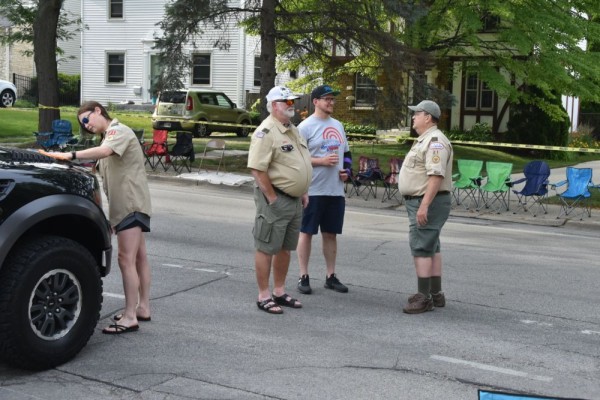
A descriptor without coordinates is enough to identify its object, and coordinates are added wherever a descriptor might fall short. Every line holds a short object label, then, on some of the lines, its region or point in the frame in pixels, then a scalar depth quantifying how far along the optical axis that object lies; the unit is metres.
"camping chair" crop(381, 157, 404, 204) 17.22
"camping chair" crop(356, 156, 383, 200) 17.27
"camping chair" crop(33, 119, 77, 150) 21.03
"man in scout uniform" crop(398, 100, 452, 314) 7.45
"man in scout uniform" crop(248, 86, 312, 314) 7.27
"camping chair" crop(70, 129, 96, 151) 20.62
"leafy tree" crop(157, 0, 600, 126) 19.41
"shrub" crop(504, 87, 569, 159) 27.02
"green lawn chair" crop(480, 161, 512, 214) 15.95
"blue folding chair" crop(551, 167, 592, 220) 15.37
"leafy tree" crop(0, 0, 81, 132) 22.50
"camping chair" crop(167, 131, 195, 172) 19.53
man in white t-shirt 8.17
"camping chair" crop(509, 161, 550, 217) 15.66
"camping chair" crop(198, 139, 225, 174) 19.64
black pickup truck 5.40
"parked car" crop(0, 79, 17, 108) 32.91
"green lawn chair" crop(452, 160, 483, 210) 16.38
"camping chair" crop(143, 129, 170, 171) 19.86
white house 38.72
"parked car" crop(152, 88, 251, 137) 29.58
